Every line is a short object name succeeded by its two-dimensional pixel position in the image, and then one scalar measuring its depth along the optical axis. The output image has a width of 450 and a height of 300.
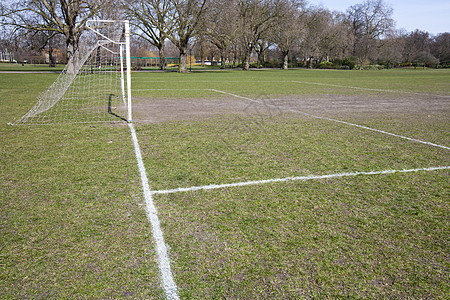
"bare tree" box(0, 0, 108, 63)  31.78
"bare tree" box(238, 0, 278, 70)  50.33
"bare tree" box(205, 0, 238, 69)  42.56
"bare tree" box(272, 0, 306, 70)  53.53
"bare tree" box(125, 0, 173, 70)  42.50
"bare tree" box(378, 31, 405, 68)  75.06
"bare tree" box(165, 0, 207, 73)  41.53
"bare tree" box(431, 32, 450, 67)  85.31
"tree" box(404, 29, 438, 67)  81.12
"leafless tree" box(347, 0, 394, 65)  75.19
